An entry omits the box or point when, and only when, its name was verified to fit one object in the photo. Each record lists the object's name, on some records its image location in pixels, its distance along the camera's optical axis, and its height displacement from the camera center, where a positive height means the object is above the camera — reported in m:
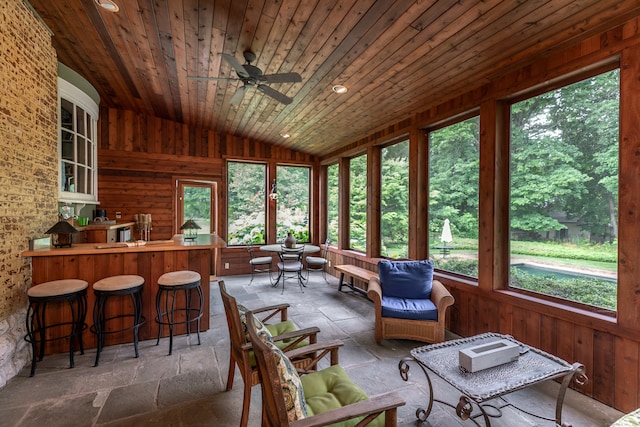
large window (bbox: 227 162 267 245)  6.46 +0.20
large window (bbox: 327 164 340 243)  6.53 +0.22
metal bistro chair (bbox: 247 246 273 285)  5.70 -1.03
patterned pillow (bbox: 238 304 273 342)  1.33 -0.61
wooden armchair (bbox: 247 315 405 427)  1.13 -0.84
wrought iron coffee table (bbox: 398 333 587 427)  1.53 -0.97
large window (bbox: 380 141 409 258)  4.49 +0.19
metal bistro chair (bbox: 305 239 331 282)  5.79 -1.07
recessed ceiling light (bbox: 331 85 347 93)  3.43 +1.53
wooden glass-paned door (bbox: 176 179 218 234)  6.03 +0.18
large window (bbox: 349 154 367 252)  5.57 +0.18
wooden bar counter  2.82 -0.60
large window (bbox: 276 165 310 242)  6.91 +0.25
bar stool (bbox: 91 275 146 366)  2.68 -0.88
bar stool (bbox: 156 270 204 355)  2.93 -0.99
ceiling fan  2.70 +1.38
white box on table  1.71 -0.90
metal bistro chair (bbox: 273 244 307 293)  5.10 -0.99
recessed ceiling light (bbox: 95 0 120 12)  2.34 +1.75
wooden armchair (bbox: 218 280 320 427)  1.75 -0.92
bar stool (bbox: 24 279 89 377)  2.46 -0.96
